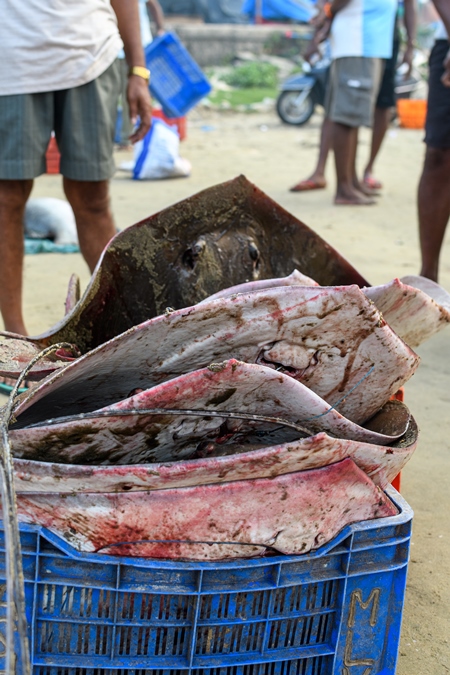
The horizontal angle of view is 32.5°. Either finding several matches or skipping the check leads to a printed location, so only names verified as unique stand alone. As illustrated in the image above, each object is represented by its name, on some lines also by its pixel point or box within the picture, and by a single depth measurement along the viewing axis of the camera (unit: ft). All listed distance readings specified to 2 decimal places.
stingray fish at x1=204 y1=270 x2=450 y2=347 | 4.87
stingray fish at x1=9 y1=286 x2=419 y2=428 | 4.44
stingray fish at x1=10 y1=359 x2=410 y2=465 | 4.19
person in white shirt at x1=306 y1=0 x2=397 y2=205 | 19.49
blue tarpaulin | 70.90
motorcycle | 35.55
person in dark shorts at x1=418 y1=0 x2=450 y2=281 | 11.21
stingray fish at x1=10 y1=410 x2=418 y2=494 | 4.04
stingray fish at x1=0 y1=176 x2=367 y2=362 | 6.79
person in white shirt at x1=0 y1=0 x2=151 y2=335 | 8.68
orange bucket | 37.22
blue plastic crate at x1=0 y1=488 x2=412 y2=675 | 4.16
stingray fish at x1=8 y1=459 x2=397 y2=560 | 4.17
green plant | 53.93
